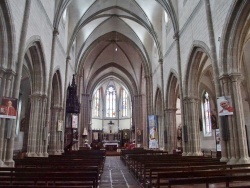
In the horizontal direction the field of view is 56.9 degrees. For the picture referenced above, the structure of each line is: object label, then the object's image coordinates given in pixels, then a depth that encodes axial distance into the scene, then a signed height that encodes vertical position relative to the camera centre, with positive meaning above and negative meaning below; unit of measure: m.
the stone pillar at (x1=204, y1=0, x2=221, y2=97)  10.62 +4.23
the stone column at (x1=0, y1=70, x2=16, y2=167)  9.16 +0.10
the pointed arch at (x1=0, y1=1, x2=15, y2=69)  9.25 +3.98
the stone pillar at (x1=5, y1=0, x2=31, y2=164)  9.26 +2.69
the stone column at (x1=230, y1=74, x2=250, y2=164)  9.46 +0.38
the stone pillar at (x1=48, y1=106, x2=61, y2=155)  17.34 +0.24
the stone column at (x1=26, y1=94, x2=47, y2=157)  12.96 +0.53
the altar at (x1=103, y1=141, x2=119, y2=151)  35.47 -1.28
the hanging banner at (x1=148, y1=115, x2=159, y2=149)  21.02 +0.39
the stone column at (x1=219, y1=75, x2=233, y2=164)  9.64 -0.15
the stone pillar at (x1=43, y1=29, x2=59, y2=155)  14.16 +4.05
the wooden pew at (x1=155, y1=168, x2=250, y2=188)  3.68 -0.73
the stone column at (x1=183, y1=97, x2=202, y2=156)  14.38 +0.68
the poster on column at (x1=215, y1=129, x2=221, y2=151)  12.63 -0.30
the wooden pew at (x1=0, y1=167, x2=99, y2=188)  4.19 -0.72
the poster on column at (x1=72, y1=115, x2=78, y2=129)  17.90 +1.22
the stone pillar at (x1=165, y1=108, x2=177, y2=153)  19.30 +0.50
